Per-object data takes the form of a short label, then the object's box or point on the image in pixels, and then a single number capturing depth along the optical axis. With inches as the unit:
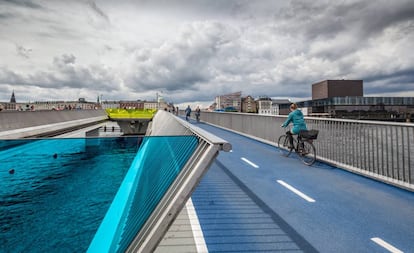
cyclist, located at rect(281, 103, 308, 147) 350.0
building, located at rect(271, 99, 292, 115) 5136.8
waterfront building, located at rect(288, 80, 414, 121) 4306.1
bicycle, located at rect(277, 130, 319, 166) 321.7
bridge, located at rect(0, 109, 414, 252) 138.8
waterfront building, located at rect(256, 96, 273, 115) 7587.1
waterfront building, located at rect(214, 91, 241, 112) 7395.7
